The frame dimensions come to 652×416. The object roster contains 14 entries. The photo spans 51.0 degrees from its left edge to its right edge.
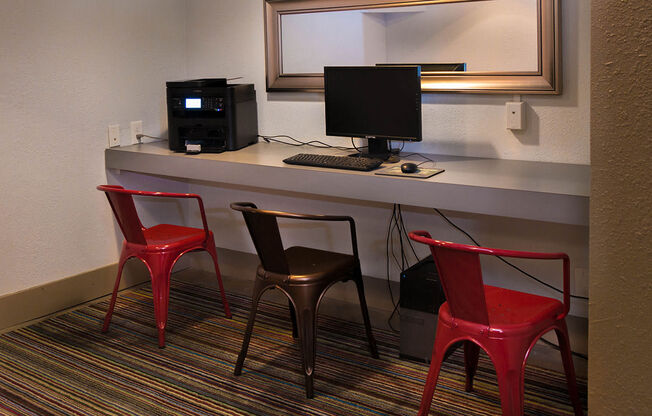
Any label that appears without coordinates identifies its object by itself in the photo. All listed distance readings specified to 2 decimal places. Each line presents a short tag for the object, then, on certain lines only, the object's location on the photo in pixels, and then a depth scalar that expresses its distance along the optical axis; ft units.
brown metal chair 8.15
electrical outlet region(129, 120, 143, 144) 12.19
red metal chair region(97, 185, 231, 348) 9.84
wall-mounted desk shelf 7.69
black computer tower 8.78
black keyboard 9.32
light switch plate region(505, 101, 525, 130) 9.23
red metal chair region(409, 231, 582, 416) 6.53
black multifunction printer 11.16
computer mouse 8.82
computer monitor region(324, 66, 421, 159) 9.45
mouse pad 8.68
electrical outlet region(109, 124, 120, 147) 11.83
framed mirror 9.03
